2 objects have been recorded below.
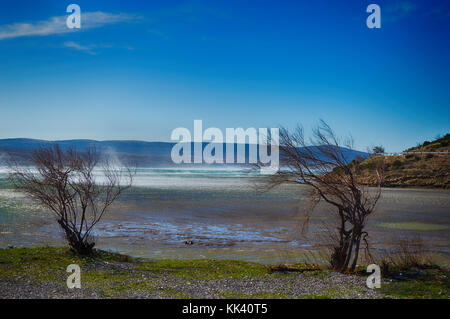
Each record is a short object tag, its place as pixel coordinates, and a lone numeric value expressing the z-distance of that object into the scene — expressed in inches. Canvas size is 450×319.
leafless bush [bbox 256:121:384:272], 454.9
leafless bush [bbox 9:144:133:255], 553.9
